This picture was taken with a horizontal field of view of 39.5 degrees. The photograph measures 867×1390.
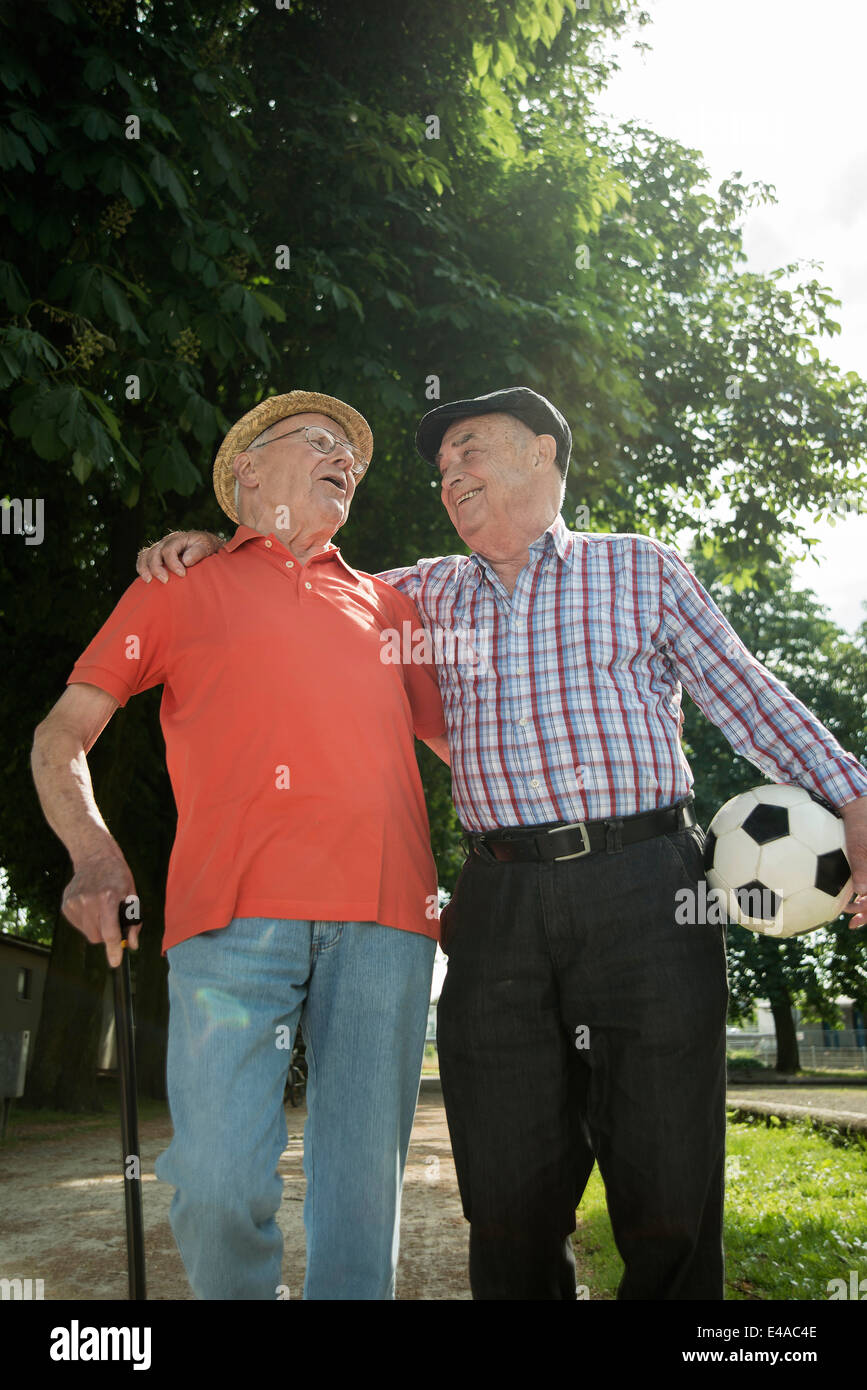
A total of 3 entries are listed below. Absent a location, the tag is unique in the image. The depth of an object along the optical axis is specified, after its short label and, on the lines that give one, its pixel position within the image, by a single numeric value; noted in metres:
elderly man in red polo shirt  2.78
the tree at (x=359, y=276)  6.65
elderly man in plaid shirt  3.11
